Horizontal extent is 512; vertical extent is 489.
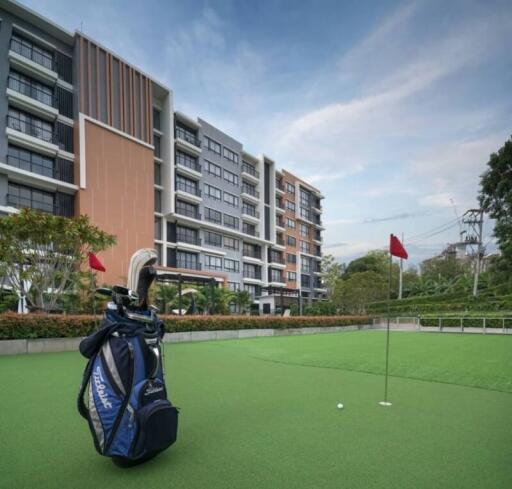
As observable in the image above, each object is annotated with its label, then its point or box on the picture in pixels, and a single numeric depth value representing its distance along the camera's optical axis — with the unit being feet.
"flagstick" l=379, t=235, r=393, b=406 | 17.48
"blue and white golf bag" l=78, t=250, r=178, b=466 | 9.77
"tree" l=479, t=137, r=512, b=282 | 101.71
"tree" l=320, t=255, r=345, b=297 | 220.94
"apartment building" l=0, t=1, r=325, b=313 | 91.50
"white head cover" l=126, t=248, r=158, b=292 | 11.05
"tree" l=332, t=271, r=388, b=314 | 139.64
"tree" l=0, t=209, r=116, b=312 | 48.32
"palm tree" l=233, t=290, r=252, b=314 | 105.40
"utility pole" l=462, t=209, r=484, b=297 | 150.51
